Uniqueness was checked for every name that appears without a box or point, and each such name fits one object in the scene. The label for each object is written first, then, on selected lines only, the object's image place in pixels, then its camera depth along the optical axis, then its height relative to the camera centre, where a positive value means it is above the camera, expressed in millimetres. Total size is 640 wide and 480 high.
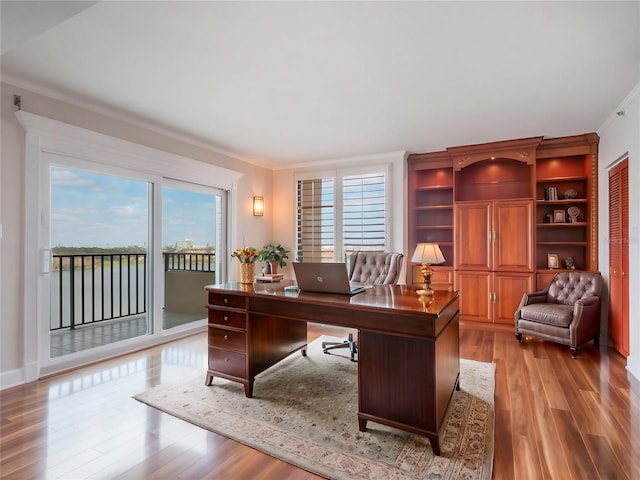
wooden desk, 1893 -633
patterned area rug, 1779 -1159
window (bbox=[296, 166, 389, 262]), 5230 +480
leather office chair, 3492 -290
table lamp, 2351 -103
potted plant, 5439 -176
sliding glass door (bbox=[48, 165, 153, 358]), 3338 -162
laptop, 2363 -252
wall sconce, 5527 +599
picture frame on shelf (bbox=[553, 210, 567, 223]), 4602 +359
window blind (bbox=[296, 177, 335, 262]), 5586 +376
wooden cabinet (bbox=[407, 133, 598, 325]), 4512 +386
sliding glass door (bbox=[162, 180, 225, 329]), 4266 -39
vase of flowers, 2932 -173
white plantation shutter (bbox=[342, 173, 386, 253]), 5215 +485
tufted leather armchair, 3596 -761
